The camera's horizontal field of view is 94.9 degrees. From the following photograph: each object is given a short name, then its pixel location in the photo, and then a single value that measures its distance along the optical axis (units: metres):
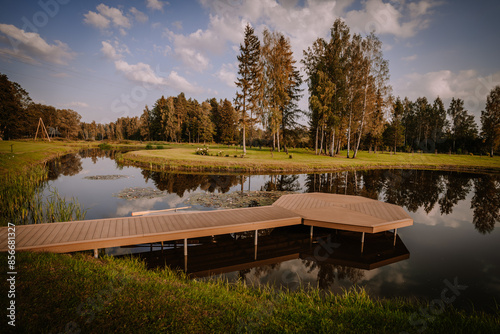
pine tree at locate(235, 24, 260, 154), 32.00
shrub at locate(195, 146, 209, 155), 34.47
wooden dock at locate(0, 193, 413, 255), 6.38
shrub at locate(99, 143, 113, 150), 55.83
